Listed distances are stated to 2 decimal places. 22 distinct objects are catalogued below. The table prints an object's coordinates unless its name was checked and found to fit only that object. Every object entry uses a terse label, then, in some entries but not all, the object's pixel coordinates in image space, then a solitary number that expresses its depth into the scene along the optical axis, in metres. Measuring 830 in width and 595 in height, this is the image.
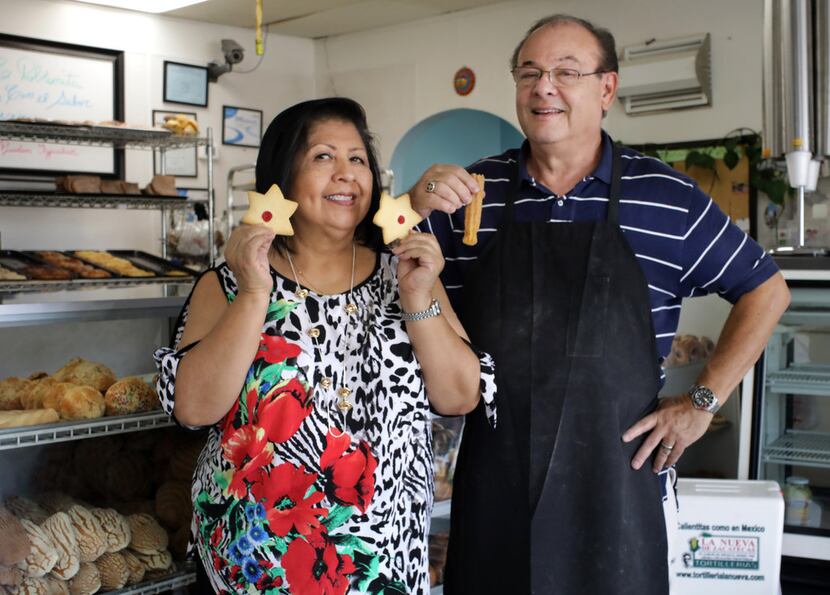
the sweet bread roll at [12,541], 1.98
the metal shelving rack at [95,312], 1.99
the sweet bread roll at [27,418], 2.01
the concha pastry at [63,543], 2.01
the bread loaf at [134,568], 2.15
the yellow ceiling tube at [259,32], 3.97
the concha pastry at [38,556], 1.99
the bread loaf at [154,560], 2.18
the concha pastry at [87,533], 2.07
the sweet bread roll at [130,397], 2.15
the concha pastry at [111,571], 2.10
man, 1.96
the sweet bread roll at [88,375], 2.21
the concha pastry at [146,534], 2.17
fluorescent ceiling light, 6.06
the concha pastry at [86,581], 2.04
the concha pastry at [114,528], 2.12
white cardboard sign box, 3.22
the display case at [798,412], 3.50
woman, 1.62
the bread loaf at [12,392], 2.15
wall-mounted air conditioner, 5.95
